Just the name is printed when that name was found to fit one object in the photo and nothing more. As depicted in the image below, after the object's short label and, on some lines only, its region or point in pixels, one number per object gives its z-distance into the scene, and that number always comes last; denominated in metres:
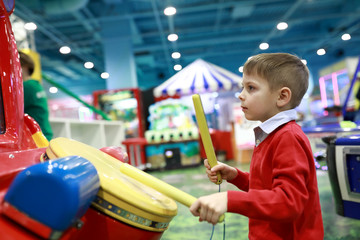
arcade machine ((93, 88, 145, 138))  6.13
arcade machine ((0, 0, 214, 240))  0.47
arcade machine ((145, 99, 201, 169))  5.48
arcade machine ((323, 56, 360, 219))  1.44
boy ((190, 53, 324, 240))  0.65
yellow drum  0.59
